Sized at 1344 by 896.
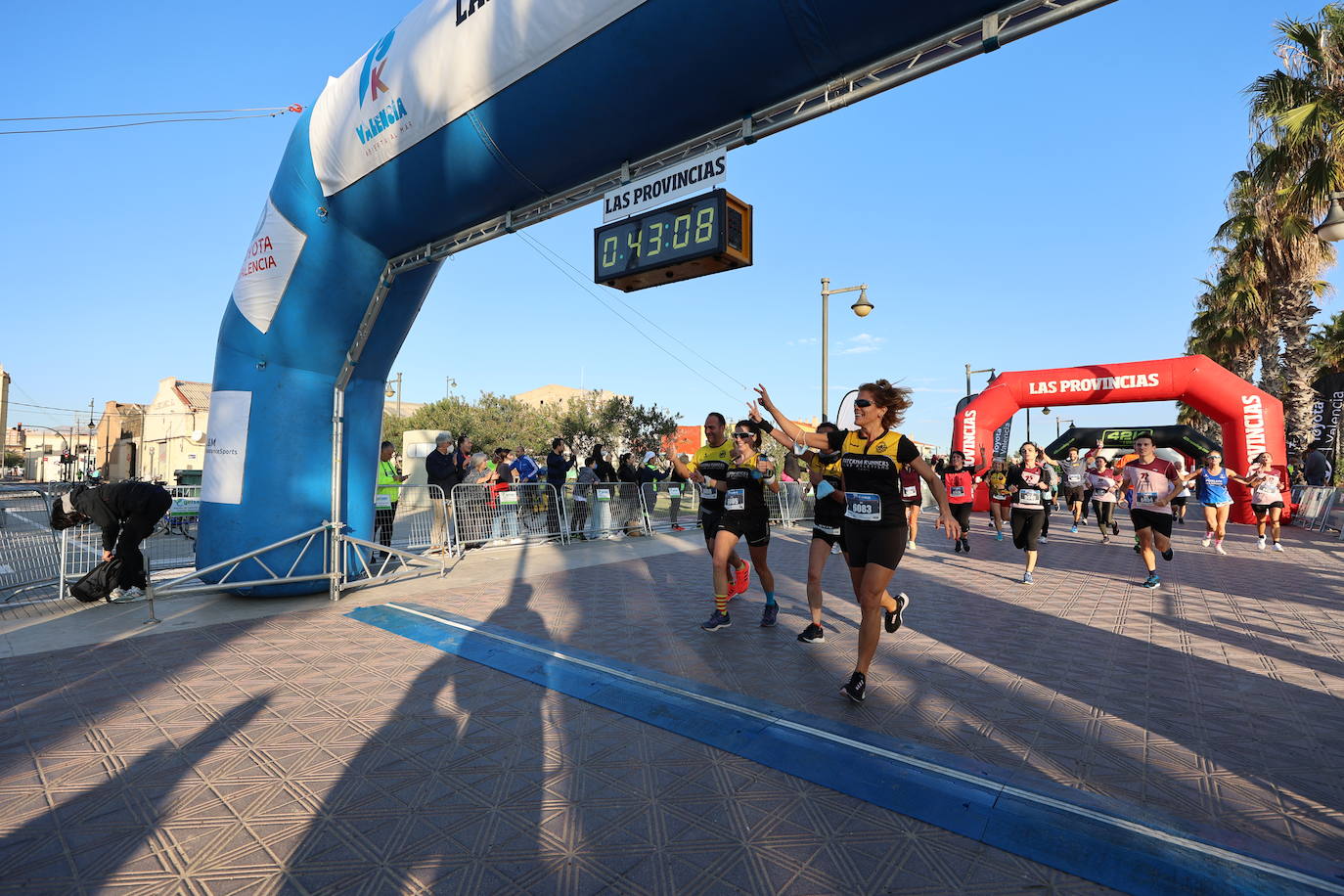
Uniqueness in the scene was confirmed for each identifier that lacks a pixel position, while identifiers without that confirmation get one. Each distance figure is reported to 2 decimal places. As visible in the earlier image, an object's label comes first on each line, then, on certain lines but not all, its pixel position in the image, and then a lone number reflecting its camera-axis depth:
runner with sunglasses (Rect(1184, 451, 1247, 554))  11.48
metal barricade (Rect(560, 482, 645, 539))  12.09
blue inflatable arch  4.24
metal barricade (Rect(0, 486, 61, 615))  6.88
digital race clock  5.03
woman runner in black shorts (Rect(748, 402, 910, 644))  5.39
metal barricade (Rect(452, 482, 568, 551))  10.26
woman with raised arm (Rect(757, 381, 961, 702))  4.10
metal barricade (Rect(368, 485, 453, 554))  10.02
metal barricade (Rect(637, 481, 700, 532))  14.01
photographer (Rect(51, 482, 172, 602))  6.29
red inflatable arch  16.84
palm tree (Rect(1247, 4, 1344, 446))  12.12
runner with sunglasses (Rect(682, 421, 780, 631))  5.73
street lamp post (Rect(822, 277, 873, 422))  16.48
